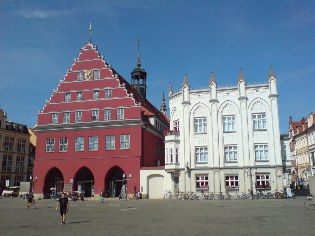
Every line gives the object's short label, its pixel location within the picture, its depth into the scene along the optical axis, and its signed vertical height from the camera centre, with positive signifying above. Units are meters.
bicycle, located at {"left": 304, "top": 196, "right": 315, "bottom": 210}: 26.37 -2.34
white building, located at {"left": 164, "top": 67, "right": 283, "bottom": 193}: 43.84 +4.82
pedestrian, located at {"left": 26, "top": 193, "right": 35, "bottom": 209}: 30.72 -1.90
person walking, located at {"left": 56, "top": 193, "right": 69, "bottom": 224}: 18.95 -1.52
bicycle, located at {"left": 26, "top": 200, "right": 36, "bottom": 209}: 31.35 -2.51
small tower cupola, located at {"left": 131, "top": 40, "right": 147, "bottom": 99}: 64.44 +18.71
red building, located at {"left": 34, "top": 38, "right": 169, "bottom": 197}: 49.56 +6.64
